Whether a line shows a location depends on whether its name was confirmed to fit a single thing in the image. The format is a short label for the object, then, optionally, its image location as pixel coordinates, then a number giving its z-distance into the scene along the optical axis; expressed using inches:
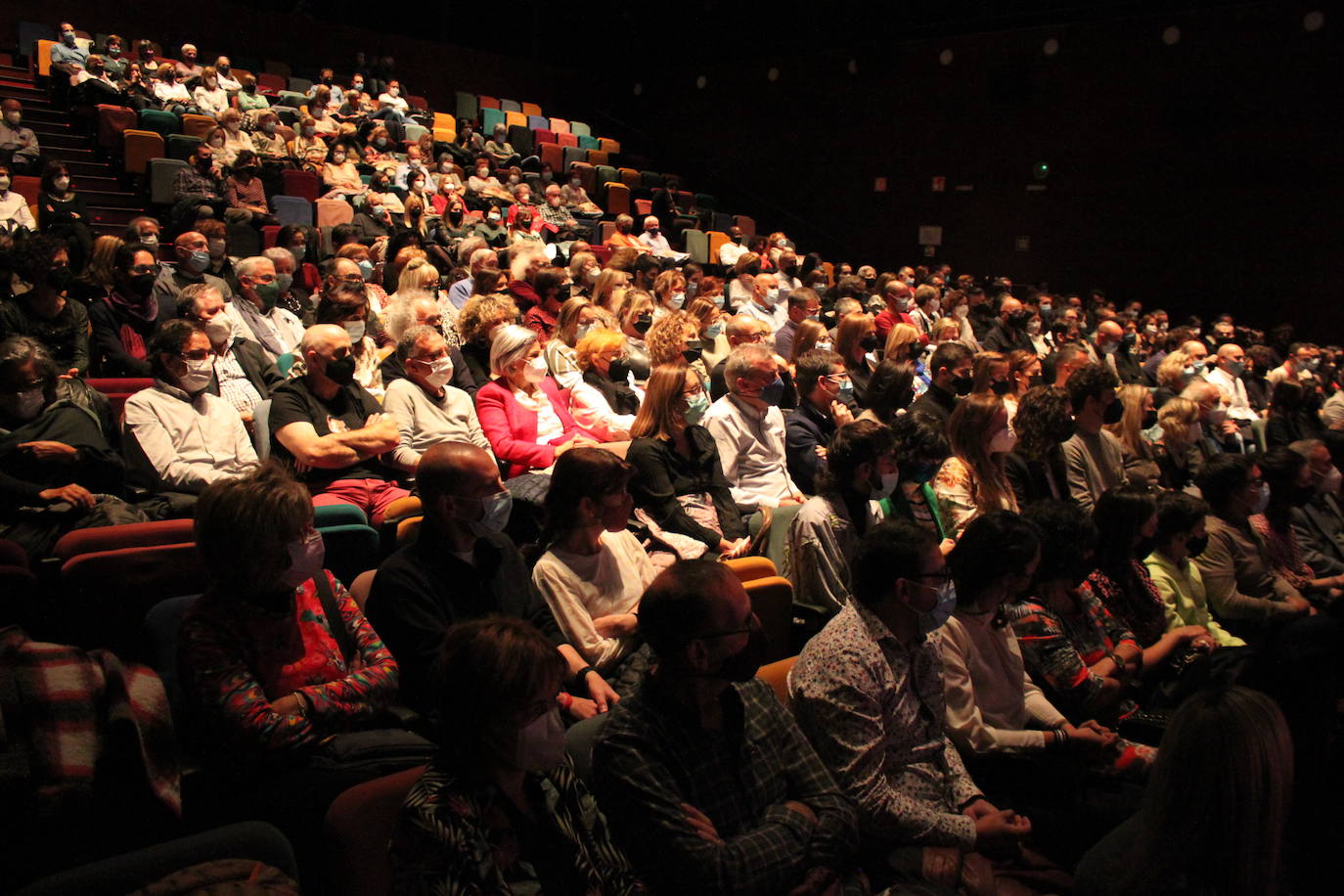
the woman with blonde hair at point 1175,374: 271.9
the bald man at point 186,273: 191.8
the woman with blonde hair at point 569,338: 172.7
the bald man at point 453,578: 82.6
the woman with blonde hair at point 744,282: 303.7
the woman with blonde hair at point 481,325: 163.8
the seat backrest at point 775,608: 104.3
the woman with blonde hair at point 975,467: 145.3
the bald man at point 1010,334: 327.6
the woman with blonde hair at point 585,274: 261.4
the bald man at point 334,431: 125.4
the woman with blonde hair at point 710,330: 226.2
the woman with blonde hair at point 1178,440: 197.8
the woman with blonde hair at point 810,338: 199.8
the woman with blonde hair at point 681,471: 128.9
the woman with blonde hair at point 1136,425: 196.2
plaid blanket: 57.4
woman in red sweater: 146.6
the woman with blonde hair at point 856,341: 215.2
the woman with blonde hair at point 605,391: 167.5
